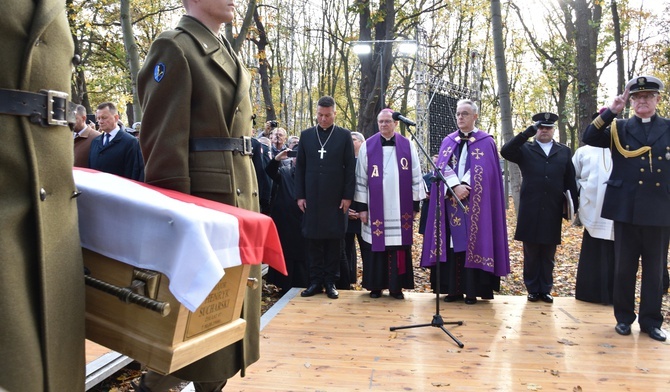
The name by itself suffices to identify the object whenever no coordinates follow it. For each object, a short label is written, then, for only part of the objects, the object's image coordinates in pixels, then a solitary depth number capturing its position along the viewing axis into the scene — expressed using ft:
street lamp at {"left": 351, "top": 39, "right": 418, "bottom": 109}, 46.61
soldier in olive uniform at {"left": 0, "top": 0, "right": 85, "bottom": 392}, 4.79
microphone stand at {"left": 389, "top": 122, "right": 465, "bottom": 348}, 15.92
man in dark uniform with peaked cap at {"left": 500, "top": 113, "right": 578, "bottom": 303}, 20.13
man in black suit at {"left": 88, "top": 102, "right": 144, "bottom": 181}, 19.08
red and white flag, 5.18
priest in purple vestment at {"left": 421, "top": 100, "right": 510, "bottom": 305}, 19.70
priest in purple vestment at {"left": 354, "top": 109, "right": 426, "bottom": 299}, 20.56
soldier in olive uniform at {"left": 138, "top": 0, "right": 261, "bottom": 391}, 7.61
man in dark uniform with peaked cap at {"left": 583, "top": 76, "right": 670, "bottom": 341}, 15.60
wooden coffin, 5.56
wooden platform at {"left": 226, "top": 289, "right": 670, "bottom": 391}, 12.73
